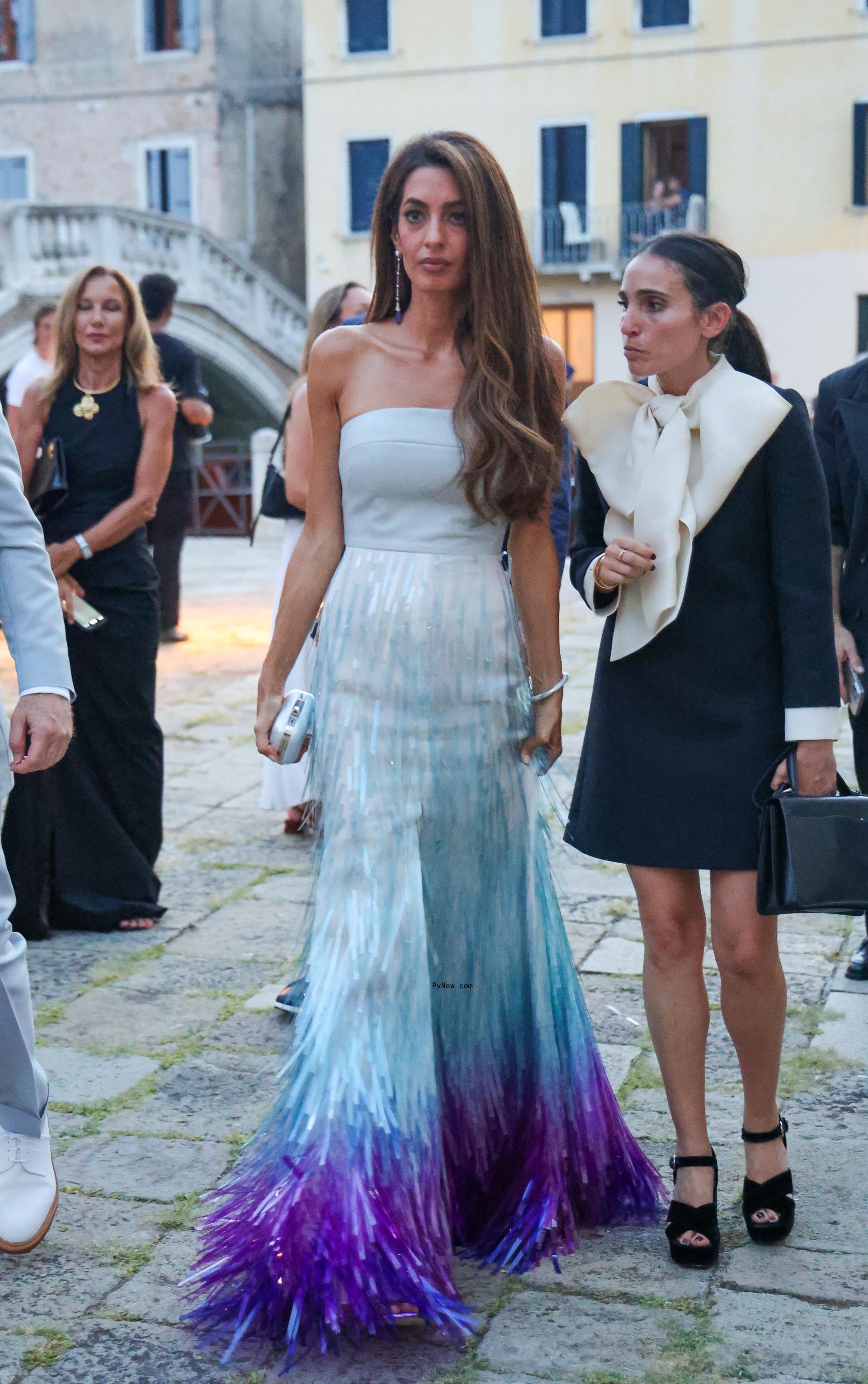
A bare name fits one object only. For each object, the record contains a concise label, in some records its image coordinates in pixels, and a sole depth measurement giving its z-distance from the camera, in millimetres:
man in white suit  2719
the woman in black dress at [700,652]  2643
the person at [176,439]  8344
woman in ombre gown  2518
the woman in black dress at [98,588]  4676
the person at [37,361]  9594
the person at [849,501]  3867
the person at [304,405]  5039
